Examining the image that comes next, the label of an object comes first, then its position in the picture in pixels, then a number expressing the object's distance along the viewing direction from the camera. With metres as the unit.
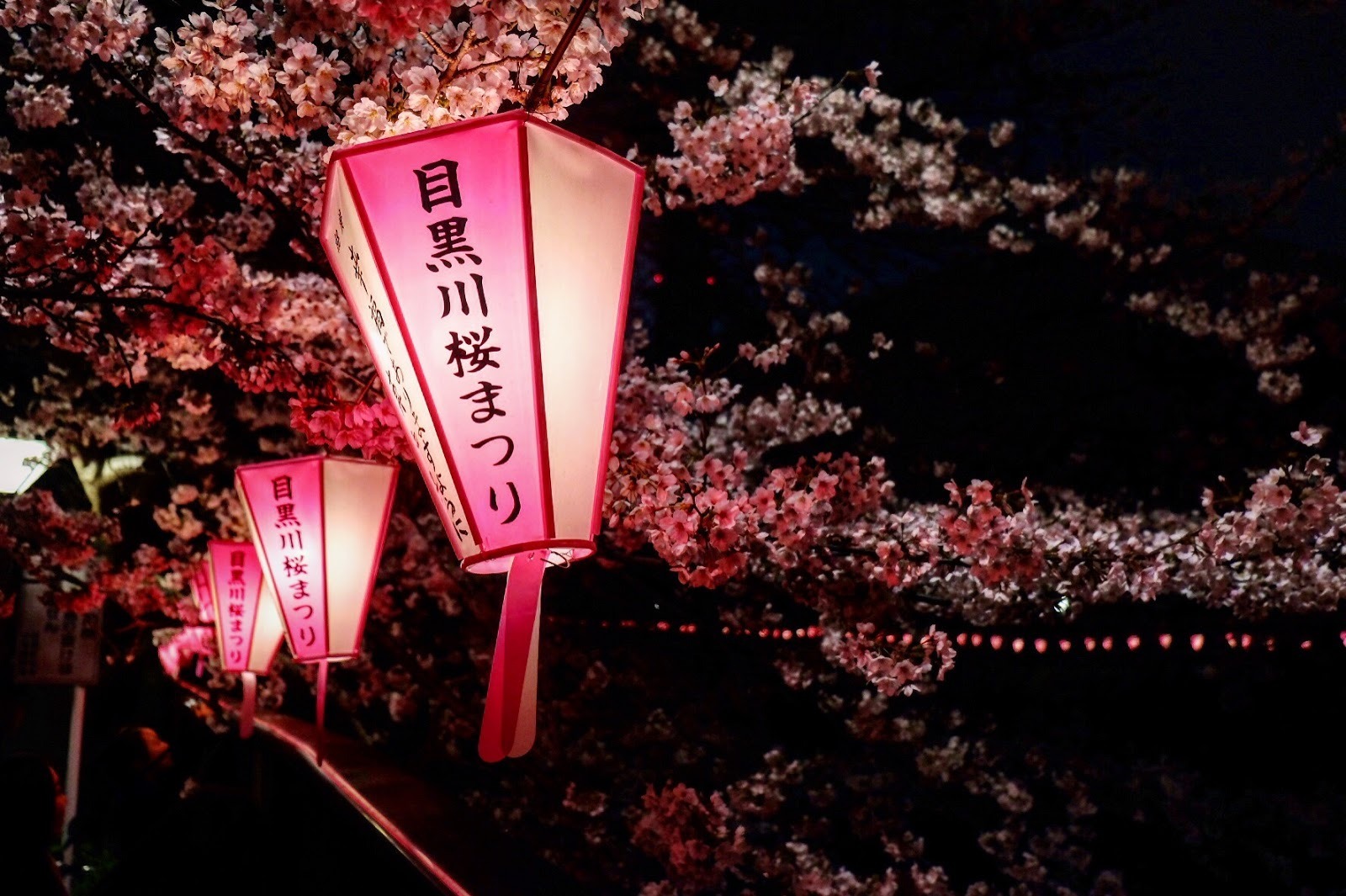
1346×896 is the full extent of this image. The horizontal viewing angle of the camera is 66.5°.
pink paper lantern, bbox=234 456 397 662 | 6.17
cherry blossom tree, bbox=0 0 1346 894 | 5.66
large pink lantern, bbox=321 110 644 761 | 2.98
